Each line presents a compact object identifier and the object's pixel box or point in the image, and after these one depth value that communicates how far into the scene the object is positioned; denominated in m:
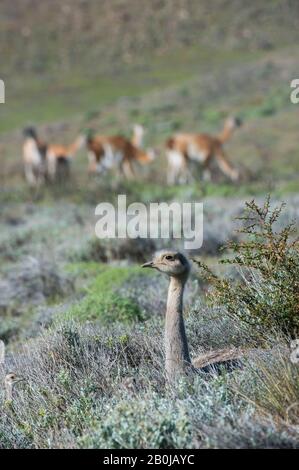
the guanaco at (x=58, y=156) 43.28
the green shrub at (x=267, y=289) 10.40
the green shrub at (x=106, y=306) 15.56
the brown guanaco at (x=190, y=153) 40.56
